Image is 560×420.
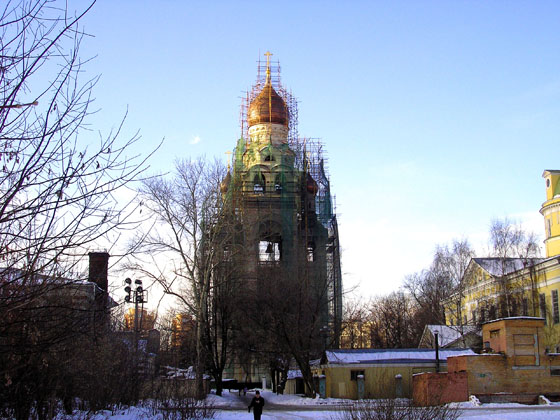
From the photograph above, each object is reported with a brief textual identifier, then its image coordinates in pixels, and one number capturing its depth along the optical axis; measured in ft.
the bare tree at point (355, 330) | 173.56
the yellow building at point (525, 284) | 152.66
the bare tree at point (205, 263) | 110.32
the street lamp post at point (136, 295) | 86.88
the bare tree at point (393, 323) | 208.52
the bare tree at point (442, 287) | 180.86
